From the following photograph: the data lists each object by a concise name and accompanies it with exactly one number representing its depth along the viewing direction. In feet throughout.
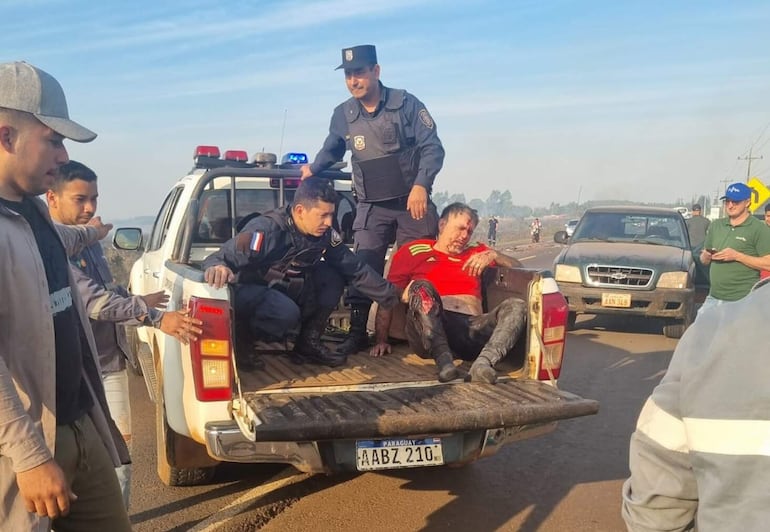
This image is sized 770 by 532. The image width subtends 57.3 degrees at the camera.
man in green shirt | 22.52
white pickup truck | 11.05
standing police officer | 18.35
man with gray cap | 6.40
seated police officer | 14.20
